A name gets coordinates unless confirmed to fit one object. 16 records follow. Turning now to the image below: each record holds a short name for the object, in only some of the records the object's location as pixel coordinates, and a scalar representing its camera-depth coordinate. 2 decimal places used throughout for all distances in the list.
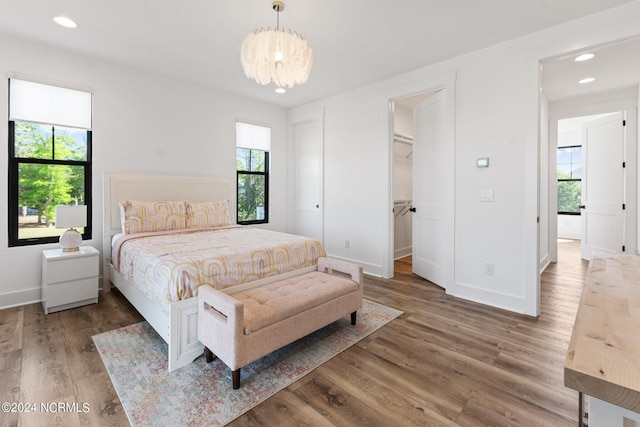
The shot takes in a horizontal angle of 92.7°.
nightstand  2.86
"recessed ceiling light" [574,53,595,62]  3.11
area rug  1.64
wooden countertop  0.50
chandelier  2.21
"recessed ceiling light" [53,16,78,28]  2.65
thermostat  3.17
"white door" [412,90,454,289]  3.52
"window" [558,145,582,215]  7.51
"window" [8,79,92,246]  3.06
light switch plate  3.16
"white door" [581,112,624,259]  4.47
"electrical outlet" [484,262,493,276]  3.18
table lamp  2.95
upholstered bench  1.81
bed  2.08
